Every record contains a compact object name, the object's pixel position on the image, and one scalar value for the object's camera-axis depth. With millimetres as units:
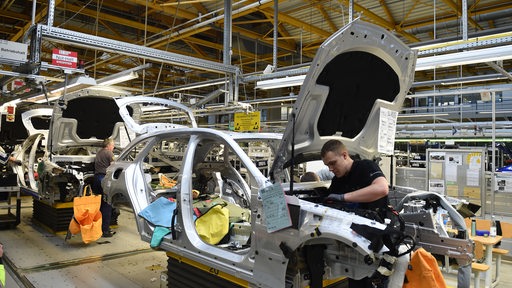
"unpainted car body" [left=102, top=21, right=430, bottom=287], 2180
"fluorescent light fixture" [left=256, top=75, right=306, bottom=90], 5326
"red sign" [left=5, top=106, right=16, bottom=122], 10484
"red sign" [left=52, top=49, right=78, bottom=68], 4961
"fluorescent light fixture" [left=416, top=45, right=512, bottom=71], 3734
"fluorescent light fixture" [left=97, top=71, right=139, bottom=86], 5891
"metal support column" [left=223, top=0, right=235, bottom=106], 6168
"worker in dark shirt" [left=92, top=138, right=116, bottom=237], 6090
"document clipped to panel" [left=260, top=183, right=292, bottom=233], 2279
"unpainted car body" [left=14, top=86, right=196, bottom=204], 6043
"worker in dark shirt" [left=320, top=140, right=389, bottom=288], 2449
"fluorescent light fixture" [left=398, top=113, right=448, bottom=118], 8062
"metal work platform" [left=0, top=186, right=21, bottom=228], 6203
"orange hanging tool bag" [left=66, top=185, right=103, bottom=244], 5301
